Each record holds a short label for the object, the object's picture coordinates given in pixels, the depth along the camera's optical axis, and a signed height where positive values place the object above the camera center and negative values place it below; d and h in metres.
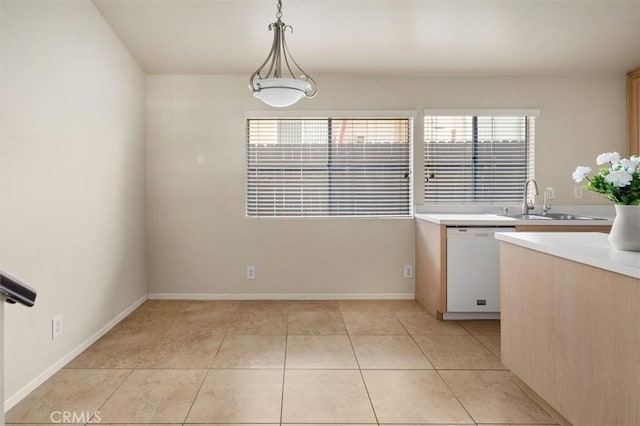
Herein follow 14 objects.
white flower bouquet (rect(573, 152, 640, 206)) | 1.57 +0.13
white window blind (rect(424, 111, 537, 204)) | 3.88 +0.56
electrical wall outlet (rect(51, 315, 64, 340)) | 2.31 -0.72
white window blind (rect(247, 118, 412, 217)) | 3.88 +0.48
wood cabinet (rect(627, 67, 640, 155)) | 3.66 +1.02
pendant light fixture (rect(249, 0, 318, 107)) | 1.93 +0.66
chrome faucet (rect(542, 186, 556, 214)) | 3.72 +0.15
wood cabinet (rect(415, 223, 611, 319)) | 3.19 -0.43
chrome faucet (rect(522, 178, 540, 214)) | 3.59 +0.12
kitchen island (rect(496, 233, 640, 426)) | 1.33 -0.48
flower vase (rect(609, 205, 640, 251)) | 1.59 -0.08
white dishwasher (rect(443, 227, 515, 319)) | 3.21 -0.51
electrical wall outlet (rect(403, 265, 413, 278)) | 3.90 -0.62
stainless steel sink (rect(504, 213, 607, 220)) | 3.39 -0.04
